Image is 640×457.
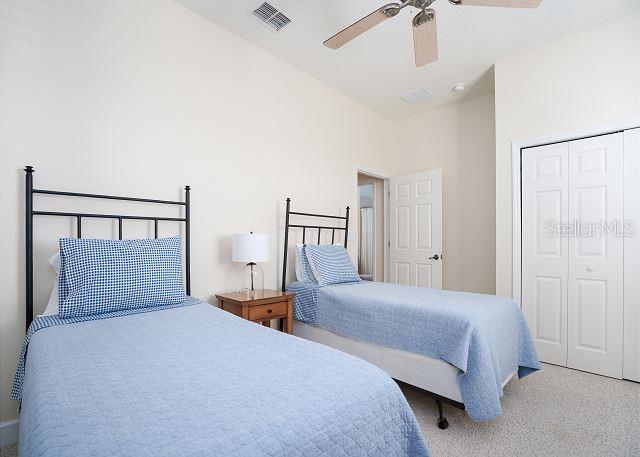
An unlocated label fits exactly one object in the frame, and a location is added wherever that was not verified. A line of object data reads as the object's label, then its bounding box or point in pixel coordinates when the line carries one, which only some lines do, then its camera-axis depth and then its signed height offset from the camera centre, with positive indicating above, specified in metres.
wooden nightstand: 2.34 -0.59
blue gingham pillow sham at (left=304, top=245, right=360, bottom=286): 2.86 -0.33
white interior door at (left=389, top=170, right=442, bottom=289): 4.00 +0.00
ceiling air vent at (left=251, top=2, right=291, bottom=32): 2.44 +1.68
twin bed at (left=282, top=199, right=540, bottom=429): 1.77 -0.71
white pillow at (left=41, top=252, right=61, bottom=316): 1.68 -0.36
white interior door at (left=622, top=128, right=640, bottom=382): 2.49 -0.26
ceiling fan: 1.75 +1.24
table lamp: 2.46 -0.15
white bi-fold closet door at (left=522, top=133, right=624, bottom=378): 2.60 -0.20
